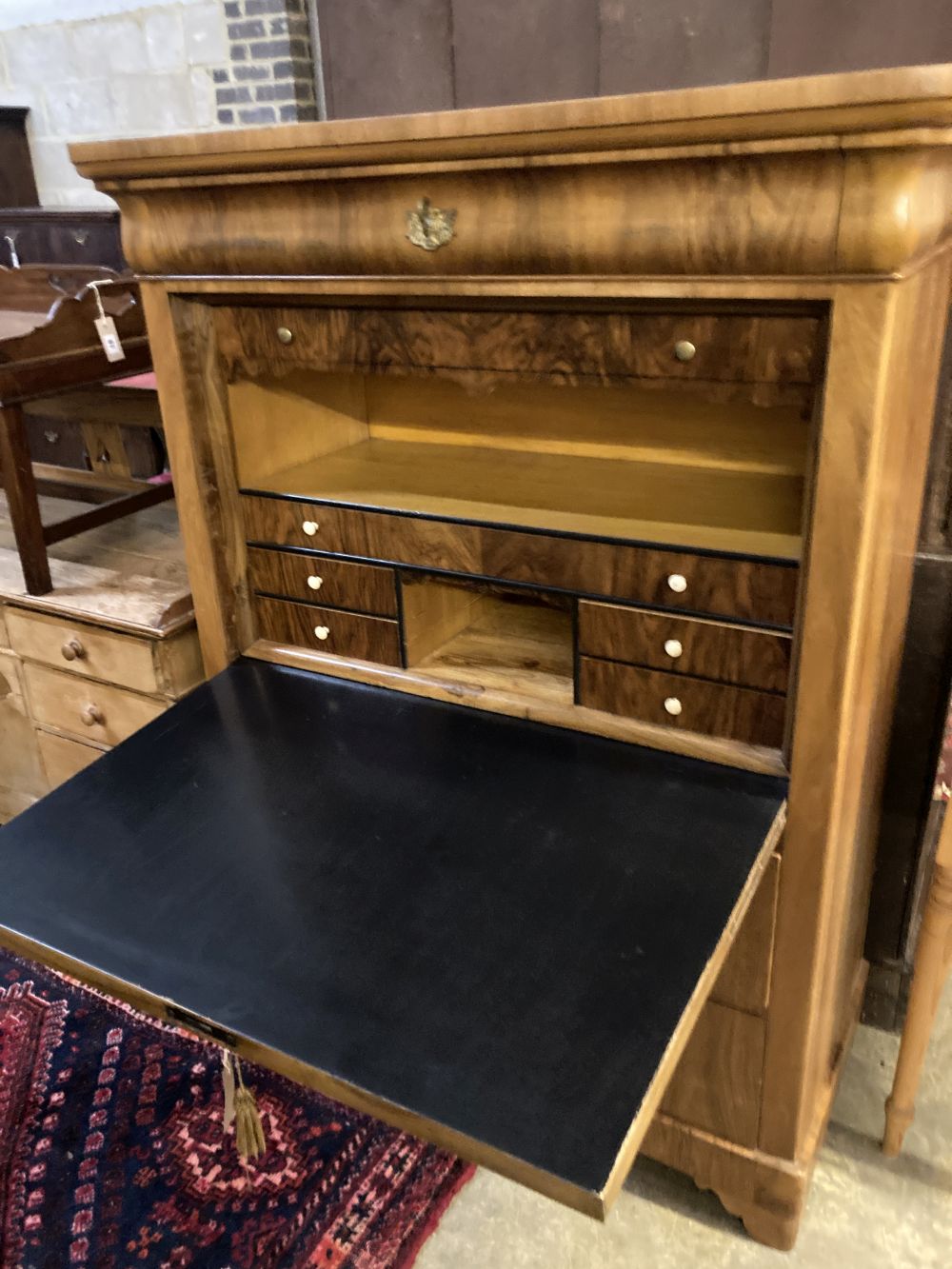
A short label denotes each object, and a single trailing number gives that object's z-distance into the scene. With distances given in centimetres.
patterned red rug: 145
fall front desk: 84
